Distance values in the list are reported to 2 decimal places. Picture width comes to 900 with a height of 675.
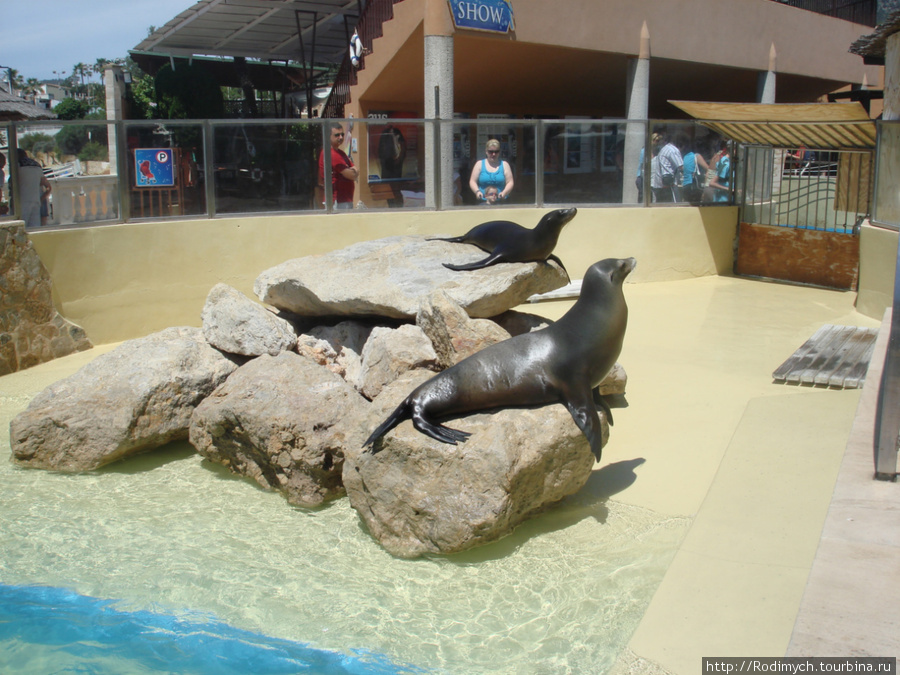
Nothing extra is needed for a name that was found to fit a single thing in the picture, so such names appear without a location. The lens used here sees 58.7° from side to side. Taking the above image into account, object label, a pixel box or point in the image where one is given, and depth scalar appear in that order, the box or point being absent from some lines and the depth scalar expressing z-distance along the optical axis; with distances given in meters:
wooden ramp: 6.11
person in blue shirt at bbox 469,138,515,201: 9.66
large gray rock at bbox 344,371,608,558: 4.25
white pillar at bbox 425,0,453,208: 11.23
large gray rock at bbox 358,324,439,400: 5.81
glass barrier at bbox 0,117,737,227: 8.23
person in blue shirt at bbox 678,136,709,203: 10.51
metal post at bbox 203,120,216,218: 8.61
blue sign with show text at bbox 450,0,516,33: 11.30
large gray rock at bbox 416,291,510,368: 5.73
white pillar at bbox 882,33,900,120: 8.81
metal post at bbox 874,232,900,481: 3.18
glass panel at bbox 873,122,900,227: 8.23
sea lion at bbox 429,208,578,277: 6.53
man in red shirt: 9.12
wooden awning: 9.65
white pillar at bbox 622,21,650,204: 13.77
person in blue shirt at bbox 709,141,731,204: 10.82
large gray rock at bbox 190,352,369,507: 5.20
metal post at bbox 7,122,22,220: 7.64
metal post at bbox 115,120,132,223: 8.28
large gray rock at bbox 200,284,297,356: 6.40
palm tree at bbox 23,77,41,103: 95.21
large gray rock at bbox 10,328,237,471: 5.71
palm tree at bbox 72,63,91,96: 86.64
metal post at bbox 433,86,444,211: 9.49
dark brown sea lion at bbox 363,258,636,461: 4.63
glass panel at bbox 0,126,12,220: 7.64
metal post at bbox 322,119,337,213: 9.06
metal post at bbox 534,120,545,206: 9.77
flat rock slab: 6.45
